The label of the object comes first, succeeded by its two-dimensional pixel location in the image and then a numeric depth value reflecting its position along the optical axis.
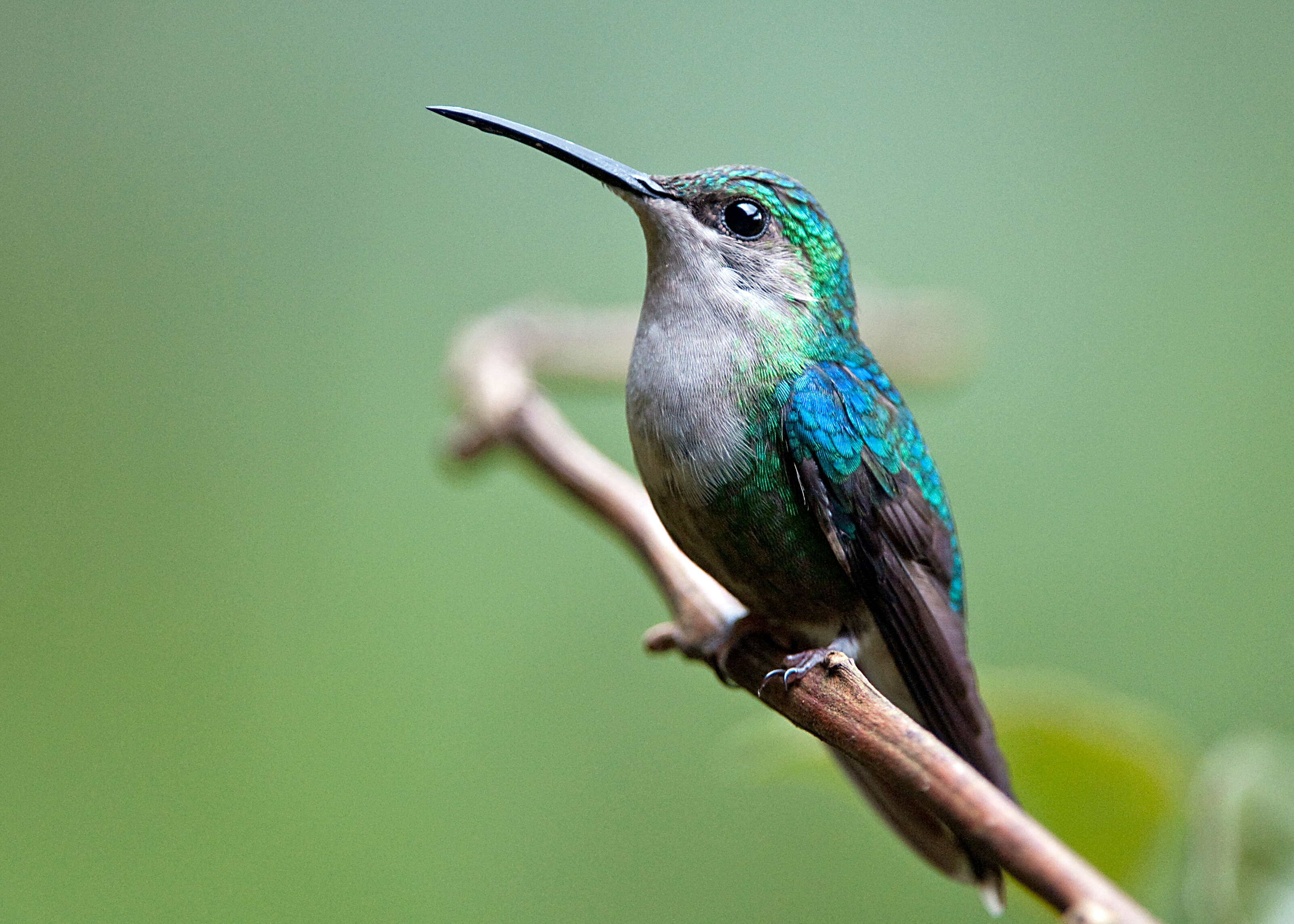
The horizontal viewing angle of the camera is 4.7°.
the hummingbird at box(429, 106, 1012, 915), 1.41
